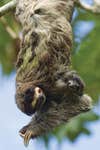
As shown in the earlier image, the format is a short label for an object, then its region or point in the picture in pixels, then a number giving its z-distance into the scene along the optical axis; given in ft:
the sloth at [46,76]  31.12
